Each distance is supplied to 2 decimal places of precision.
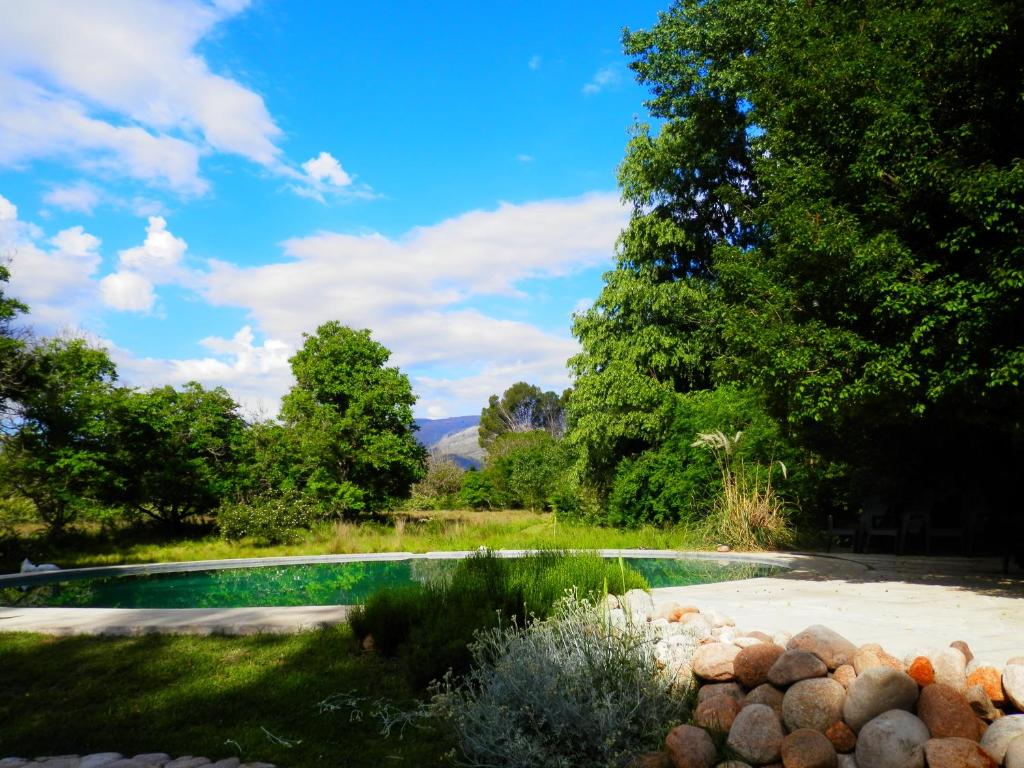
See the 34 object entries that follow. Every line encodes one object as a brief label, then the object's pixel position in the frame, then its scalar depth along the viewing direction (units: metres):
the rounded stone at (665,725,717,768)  2.57
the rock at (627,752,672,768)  2.60
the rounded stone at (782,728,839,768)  2.51
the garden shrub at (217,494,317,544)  13.54
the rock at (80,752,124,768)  2.85
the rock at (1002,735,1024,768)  2.22
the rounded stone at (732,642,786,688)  3.10
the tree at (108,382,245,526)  13.95
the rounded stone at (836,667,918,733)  2.63
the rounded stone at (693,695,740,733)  2.90
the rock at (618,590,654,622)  4.12
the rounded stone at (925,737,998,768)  2.28
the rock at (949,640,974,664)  2.92
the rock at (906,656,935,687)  2.74
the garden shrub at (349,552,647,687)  3.77
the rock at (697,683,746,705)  3.08
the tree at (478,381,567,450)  53.16
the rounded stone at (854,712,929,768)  2.40
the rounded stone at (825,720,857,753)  2.64
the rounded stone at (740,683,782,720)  2.92
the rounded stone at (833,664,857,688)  2.84
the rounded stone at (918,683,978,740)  2.49
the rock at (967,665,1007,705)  2.65
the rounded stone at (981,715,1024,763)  2.34
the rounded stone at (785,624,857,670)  3.00
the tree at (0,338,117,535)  11.84
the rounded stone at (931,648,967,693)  2.75
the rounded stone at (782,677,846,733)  2.71
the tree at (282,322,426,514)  16.55
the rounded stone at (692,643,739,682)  3.24
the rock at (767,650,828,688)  2.91
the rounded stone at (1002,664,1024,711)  2.54
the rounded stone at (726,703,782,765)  2.63
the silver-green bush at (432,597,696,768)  2.68
